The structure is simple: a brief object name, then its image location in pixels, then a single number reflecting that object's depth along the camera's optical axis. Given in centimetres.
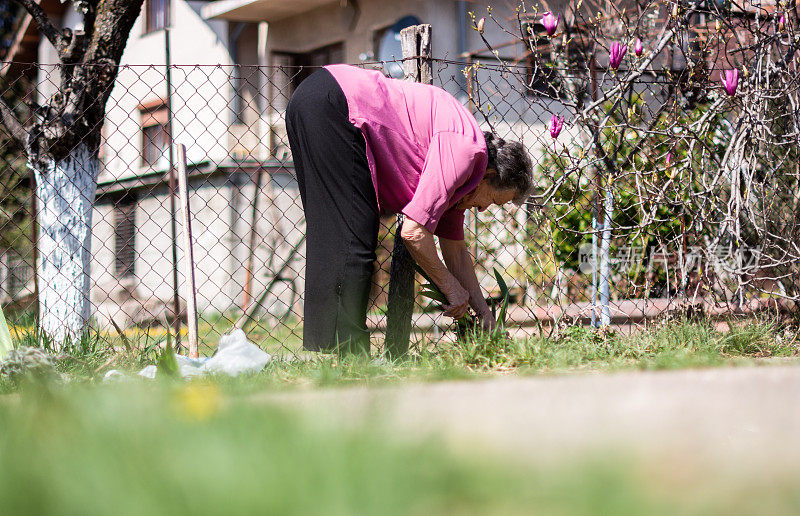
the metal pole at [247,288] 977
